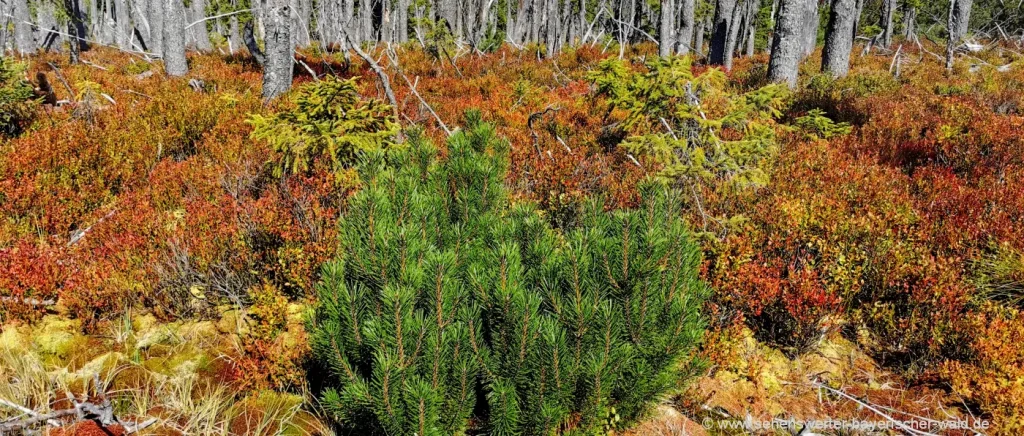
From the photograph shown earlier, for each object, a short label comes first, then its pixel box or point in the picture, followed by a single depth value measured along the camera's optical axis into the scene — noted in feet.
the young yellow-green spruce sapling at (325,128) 14.71
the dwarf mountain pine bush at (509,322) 6.36
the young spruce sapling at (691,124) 14.39
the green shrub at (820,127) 21.07
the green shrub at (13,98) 18.83
